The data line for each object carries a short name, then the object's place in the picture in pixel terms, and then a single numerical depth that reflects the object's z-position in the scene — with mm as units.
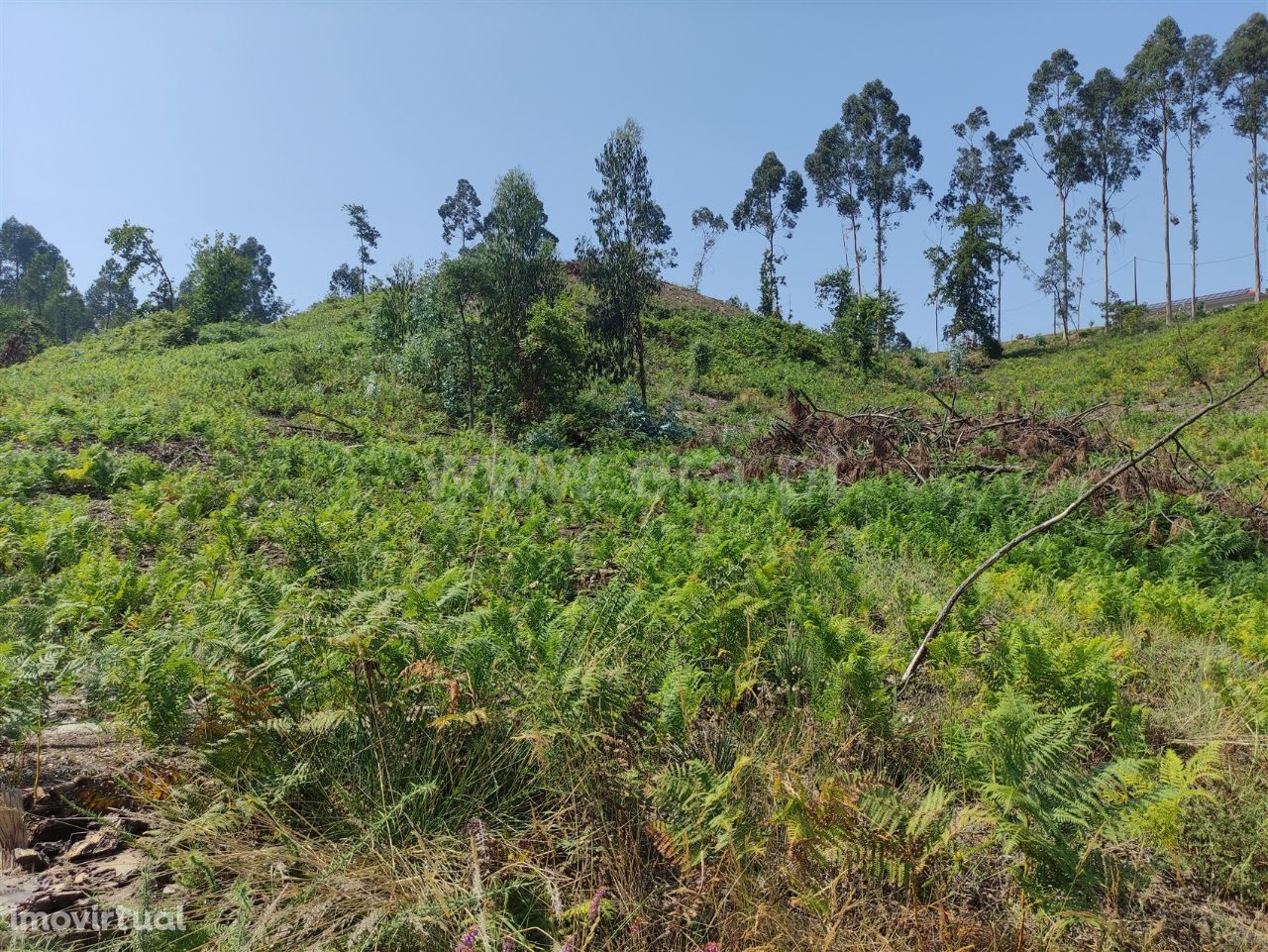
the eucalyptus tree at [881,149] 45500
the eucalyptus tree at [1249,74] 37125
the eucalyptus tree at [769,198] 49031
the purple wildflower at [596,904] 1865
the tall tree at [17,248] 86250
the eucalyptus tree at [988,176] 48000
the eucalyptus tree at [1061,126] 42906
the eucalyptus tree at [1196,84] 38438
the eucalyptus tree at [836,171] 47219
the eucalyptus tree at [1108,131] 41656
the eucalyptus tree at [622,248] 18734
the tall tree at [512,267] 17594
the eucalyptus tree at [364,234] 47312
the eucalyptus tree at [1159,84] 38938
